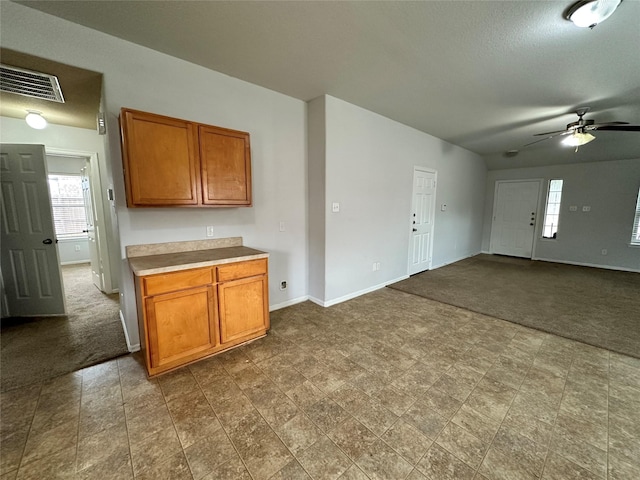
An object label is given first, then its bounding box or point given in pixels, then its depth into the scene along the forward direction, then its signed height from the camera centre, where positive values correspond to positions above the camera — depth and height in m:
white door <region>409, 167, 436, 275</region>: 4.68 -0.22
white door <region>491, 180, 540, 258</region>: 6.50 -0.24
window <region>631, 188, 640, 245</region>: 5.27 -0.43
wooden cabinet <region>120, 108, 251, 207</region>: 2.03 +0.39
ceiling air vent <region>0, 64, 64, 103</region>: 2.05 +1.07
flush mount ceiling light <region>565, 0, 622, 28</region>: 1.60 +1.26
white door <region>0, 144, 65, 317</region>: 2.99 -0.36
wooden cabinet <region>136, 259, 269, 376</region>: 1.98 -0.89
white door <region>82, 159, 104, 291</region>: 3.79 -0.28
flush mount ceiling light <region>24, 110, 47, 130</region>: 2.87 +0.99
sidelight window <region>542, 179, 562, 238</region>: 6.15 -0.05
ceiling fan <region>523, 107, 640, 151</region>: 3.20 +0.96
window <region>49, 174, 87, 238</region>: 5.63 +0.06
